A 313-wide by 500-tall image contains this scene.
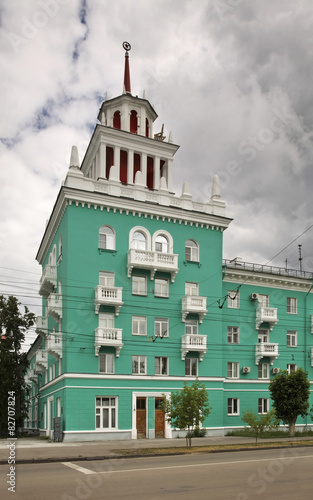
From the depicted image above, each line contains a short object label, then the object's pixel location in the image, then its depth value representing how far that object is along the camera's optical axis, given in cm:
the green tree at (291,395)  3512
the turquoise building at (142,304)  3428
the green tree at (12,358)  4150
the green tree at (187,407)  2555
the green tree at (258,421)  2755
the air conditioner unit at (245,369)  4083
